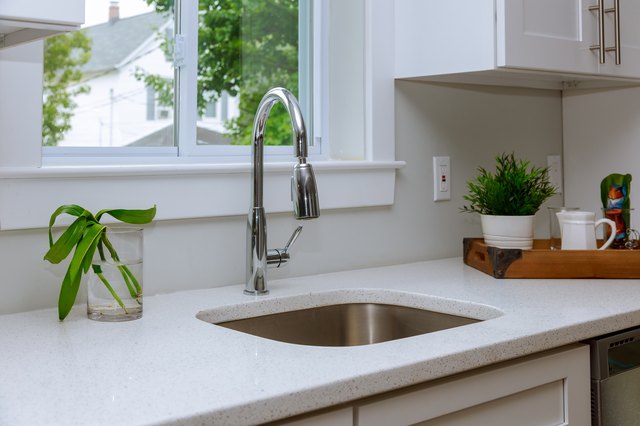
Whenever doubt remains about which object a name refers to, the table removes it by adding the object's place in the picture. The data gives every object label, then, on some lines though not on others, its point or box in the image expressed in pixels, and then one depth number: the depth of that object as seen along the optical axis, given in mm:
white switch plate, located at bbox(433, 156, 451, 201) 2008
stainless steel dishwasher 1313
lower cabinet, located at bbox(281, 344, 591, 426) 1000
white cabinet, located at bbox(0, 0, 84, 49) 931
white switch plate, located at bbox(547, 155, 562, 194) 2314
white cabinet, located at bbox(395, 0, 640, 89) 1647
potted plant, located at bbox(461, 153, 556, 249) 1759
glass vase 1265
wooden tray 1684
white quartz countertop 849
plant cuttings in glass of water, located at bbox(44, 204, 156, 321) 1240
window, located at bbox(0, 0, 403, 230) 1316
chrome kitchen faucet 1389
